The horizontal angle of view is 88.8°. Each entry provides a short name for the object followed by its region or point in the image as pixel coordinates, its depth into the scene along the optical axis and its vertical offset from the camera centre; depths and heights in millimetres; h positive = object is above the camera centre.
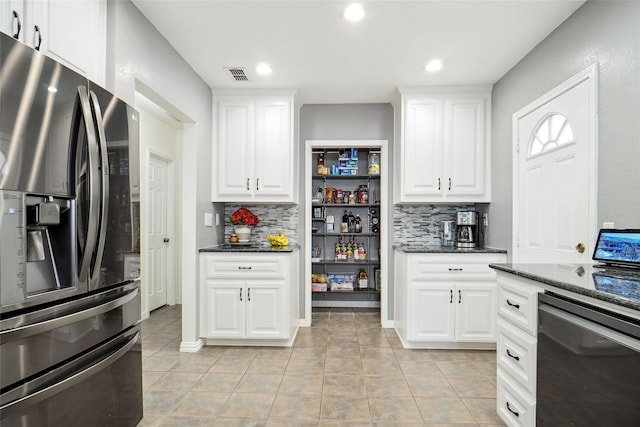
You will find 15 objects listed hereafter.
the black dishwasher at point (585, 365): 1021 -538
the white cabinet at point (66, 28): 1278 +831
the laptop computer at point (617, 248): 1569 -160
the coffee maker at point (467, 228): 3348 -128
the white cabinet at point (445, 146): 3264 +702
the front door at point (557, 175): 1977 +289
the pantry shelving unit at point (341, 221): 4145 -55
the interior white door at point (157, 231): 4043 -202
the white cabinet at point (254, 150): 3332 +668
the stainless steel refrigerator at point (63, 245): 961 -110
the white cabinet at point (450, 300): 2984 -778
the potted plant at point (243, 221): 3467 -62
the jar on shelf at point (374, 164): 4012 +639
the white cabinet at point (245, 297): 3012 -753
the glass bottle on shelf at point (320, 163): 4086 +663
